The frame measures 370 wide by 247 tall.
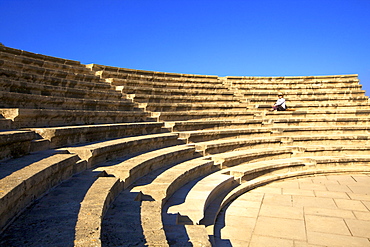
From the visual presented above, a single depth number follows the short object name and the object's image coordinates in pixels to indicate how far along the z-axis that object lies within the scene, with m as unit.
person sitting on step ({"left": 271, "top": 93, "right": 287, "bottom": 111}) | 11.59
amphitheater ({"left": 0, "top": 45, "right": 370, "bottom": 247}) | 3.04
